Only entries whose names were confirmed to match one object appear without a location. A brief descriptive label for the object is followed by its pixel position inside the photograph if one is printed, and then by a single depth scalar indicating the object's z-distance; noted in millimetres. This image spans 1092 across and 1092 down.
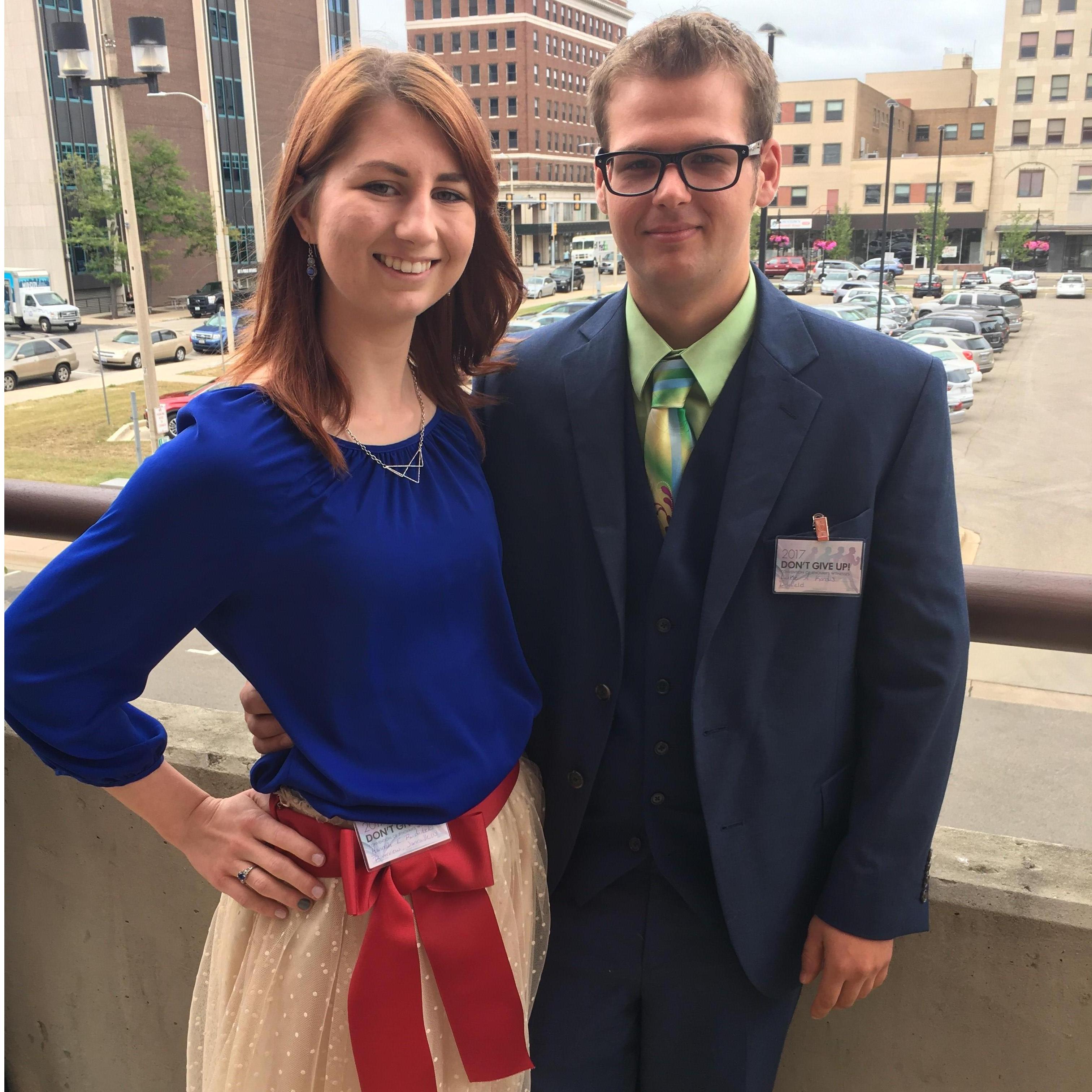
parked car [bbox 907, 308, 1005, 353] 27625
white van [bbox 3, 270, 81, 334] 28562
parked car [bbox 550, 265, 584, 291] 30312
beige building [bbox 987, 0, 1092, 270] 43812
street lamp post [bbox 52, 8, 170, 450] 9234
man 1124
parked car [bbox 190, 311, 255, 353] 26547
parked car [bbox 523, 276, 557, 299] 29719
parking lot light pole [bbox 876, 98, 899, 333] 22094
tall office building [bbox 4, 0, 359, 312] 30328
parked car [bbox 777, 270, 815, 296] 38000
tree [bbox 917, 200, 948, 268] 41812
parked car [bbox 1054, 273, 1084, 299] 41125
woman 974
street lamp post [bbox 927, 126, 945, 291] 39156
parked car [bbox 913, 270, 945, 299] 37906
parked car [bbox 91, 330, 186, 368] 25328
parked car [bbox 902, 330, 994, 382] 22844
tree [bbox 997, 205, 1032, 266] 43625
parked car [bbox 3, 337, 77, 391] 22359
